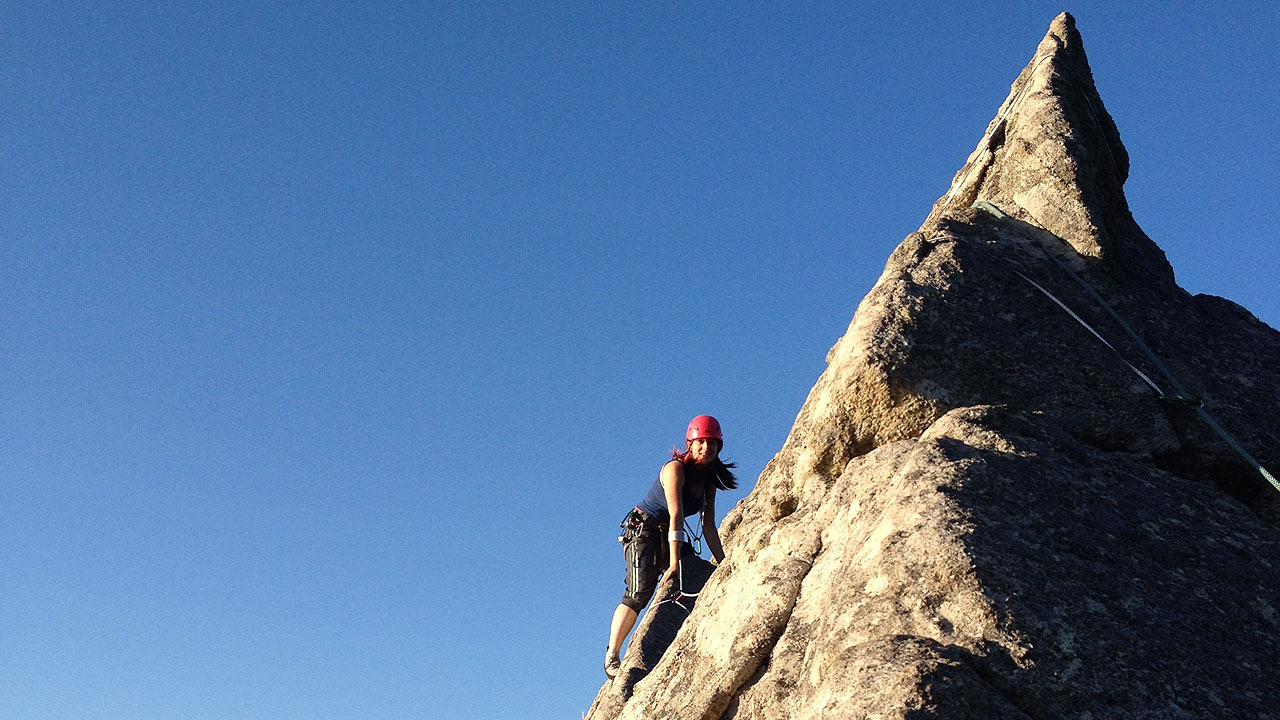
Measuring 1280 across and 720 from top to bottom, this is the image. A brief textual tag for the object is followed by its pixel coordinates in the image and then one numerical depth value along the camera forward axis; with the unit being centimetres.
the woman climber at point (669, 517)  1041
